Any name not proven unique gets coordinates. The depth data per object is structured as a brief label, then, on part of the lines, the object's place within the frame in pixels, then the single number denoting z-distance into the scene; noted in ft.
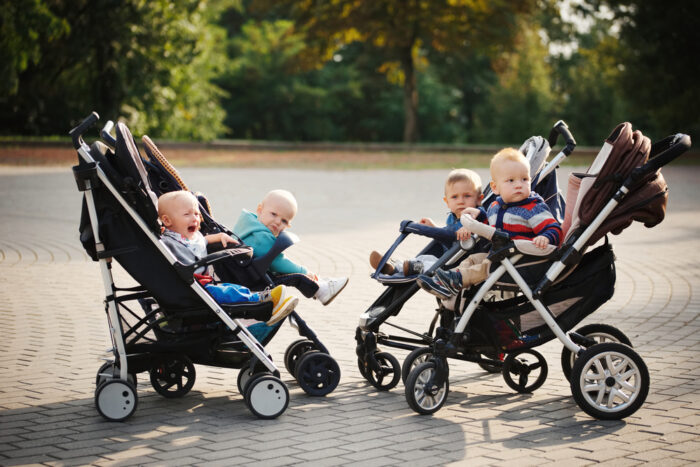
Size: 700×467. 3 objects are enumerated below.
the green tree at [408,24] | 117.19
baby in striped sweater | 16.05
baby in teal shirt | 17.30
